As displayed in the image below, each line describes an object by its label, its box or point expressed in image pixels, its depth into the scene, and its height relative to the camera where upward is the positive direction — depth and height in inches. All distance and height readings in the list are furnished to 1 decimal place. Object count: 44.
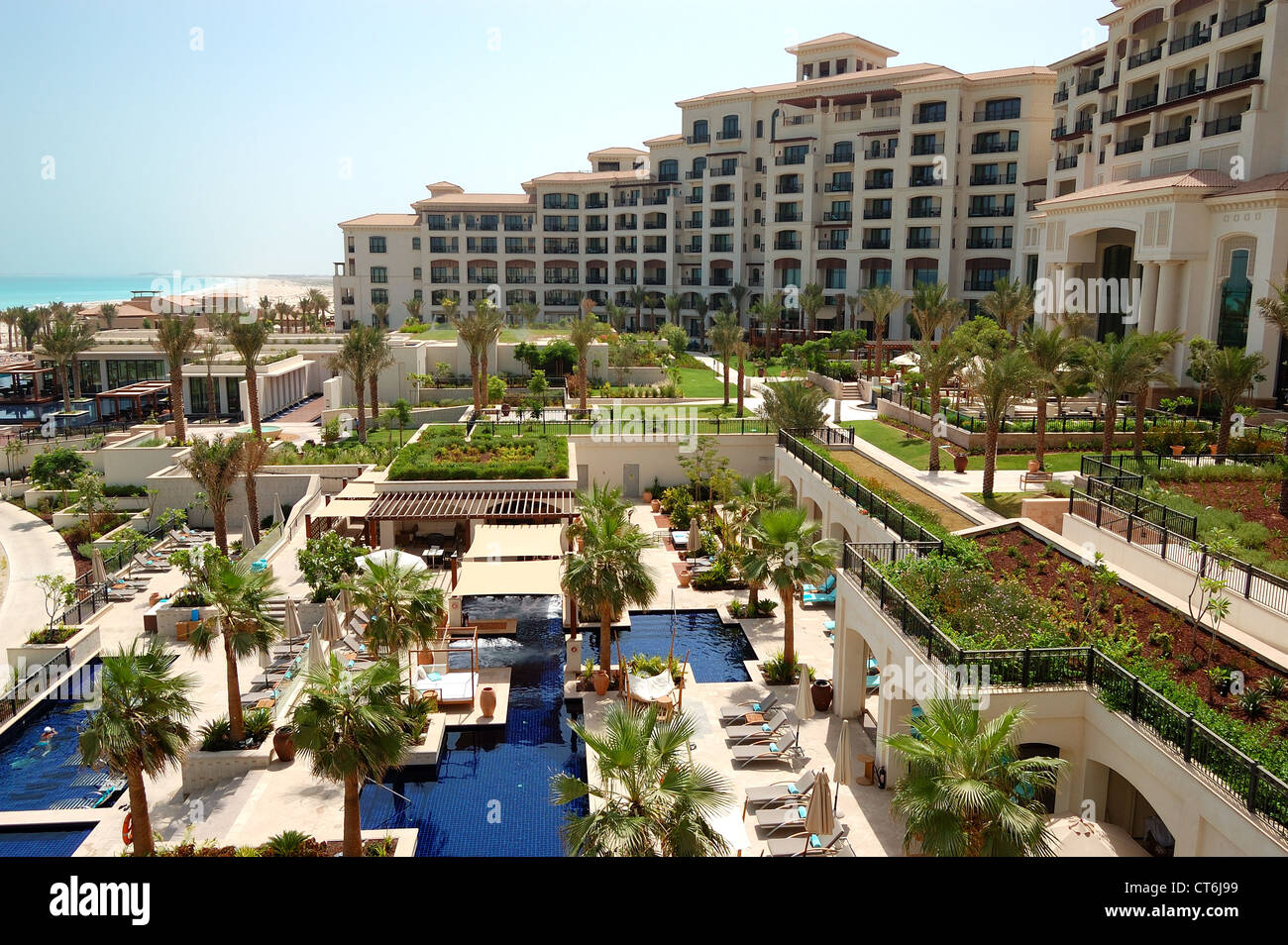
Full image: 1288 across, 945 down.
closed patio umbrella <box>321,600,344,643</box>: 968.3 -313.7
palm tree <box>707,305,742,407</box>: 2084.2 -71.7
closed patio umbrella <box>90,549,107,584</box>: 1180.5 -317.4
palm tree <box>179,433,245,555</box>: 1323.8 -224.3
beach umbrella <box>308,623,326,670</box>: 833.2 -294.4
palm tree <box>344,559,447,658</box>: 780.6 -238.6
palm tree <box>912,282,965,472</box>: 1347.2 -57.6
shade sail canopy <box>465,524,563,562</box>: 1032.2 -253.6
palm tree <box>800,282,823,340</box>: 3026.6 +7.7
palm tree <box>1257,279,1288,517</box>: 1304.1 -4.7
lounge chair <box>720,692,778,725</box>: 831.7 -339.4
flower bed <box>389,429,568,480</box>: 1437.0 -234.9
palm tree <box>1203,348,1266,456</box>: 1192.2 -83.6
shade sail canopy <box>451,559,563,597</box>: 932.0 -262.2
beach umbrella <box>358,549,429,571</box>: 810.2 -223.4
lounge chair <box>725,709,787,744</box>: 793.6 -339.7
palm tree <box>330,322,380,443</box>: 1883.6 -111.0
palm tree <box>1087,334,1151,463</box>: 1174.3 -75.3
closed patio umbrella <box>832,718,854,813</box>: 685.3 -314.2
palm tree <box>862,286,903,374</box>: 2303.3 -2.1
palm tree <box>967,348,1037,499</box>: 1128.8 -92.6
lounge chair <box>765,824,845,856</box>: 613.1 -333.7
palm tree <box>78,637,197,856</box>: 587.8 -251.9
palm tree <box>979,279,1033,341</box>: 2084.2 -2.5
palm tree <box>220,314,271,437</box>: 1864.8 -82.2
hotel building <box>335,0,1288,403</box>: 1721.2 +303.8
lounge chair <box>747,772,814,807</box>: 685.9 -335.4
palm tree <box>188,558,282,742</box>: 749.9 -238.4
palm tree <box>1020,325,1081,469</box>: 1268.5 -67.4
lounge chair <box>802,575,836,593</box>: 1191.2 -340.1
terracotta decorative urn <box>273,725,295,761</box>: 775.1 -341.9
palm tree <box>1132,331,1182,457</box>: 1205.2 -81.4
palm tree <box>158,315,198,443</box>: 1849.2 -84.8
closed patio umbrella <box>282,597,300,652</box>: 996.6 -319.5
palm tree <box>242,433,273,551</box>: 1375.5 -223.7
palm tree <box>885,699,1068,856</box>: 421.4 -209.4
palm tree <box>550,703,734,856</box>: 436.8 -226.0
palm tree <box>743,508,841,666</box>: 885.8 -224.4
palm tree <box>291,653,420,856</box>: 562.9 -240.6
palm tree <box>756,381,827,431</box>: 1515.7 -158.2
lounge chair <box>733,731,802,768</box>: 761.6 -342.0
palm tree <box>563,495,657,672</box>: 868.6 -233.8
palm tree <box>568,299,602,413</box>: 1968.5 -71.9
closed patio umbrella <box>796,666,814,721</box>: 800.9 -316.1
